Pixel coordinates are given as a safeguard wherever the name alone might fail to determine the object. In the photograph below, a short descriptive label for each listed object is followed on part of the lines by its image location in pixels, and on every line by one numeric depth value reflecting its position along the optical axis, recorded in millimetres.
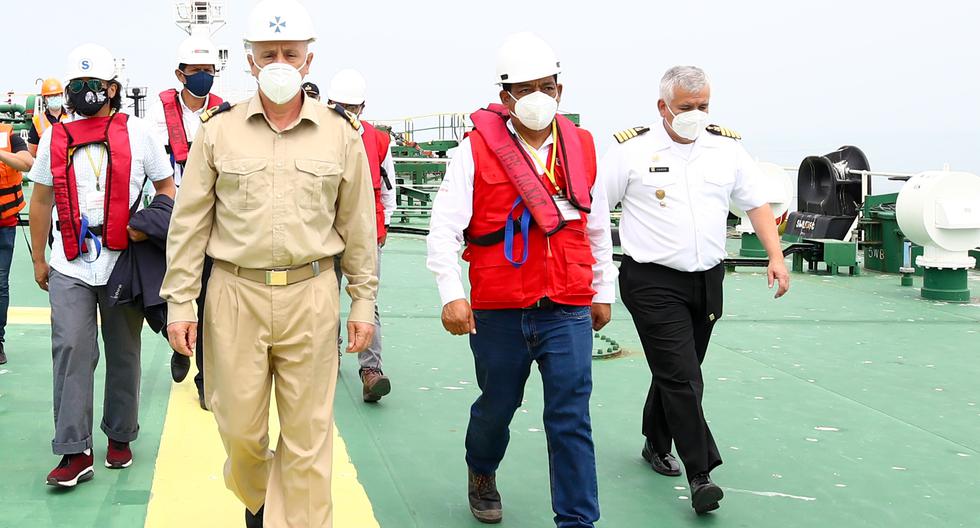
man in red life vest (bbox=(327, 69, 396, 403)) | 6125
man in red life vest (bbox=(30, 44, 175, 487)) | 4484
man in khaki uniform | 3439
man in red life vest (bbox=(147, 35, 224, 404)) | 5816
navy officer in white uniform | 4508
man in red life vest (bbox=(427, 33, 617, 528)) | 3859
